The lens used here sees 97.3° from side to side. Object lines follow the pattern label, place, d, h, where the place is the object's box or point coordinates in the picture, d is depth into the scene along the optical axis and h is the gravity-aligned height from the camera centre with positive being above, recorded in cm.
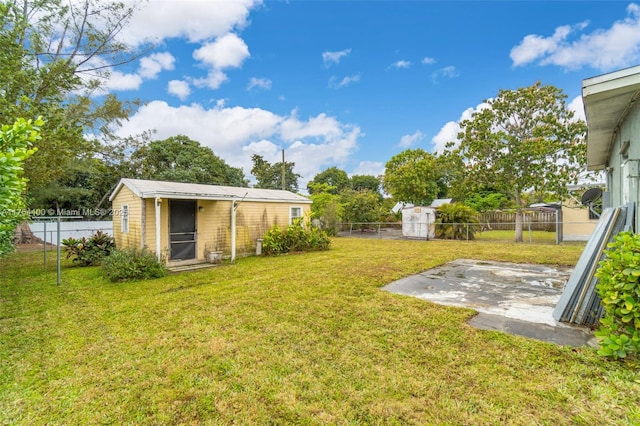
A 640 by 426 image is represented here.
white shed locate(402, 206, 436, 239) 1656 -63
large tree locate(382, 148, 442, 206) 2591 +323
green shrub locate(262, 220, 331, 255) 1082 -115
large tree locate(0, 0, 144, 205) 668 +412
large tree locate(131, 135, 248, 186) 2258 +430
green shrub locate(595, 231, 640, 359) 269 -86
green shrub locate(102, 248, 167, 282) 685 -135
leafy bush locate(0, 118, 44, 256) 184 +42
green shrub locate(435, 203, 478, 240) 1527 -62
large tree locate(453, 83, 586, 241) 1284 +316
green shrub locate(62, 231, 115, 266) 895 -119
